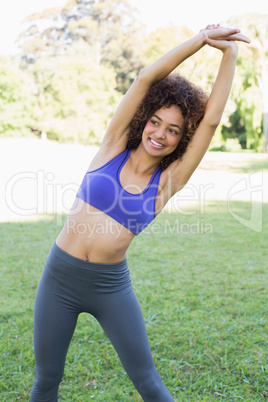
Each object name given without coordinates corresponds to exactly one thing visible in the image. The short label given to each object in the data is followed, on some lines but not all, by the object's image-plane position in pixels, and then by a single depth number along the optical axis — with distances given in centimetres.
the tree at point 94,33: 4169
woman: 193
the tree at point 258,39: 2089
